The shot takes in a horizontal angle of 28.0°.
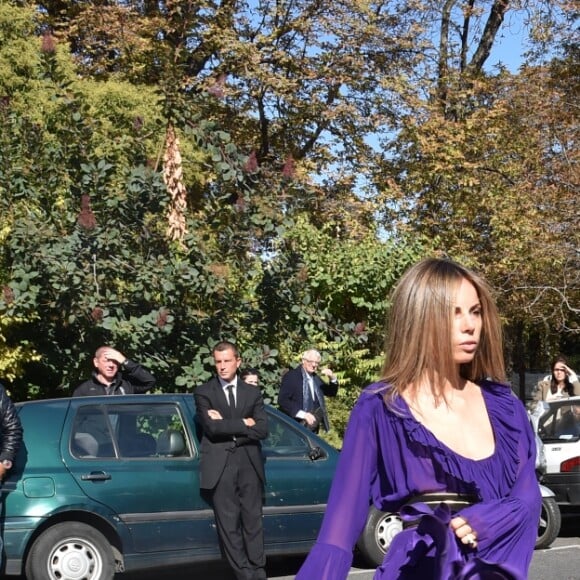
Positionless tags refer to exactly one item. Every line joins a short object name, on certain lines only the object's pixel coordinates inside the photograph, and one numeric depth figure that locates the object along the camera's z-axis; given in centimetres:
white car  1235
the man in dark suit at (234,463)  859
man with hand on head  996
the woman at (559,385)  1377
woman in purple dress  276
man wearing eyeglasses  1216
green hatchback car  826
